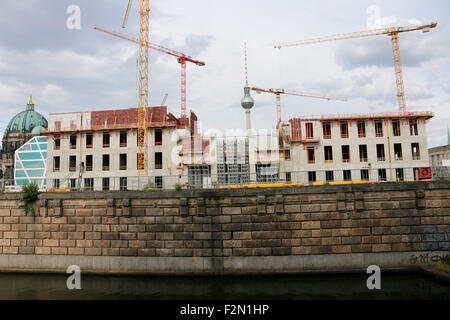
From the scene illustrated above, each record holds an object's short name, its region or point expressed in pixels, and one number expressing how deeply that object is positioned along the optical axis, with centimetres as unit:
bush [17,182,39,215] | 2714
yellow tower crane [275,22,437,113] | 7350
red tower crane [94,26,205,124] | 7542
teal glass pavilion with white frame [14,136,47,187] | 7625
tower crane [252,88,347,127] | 8581
